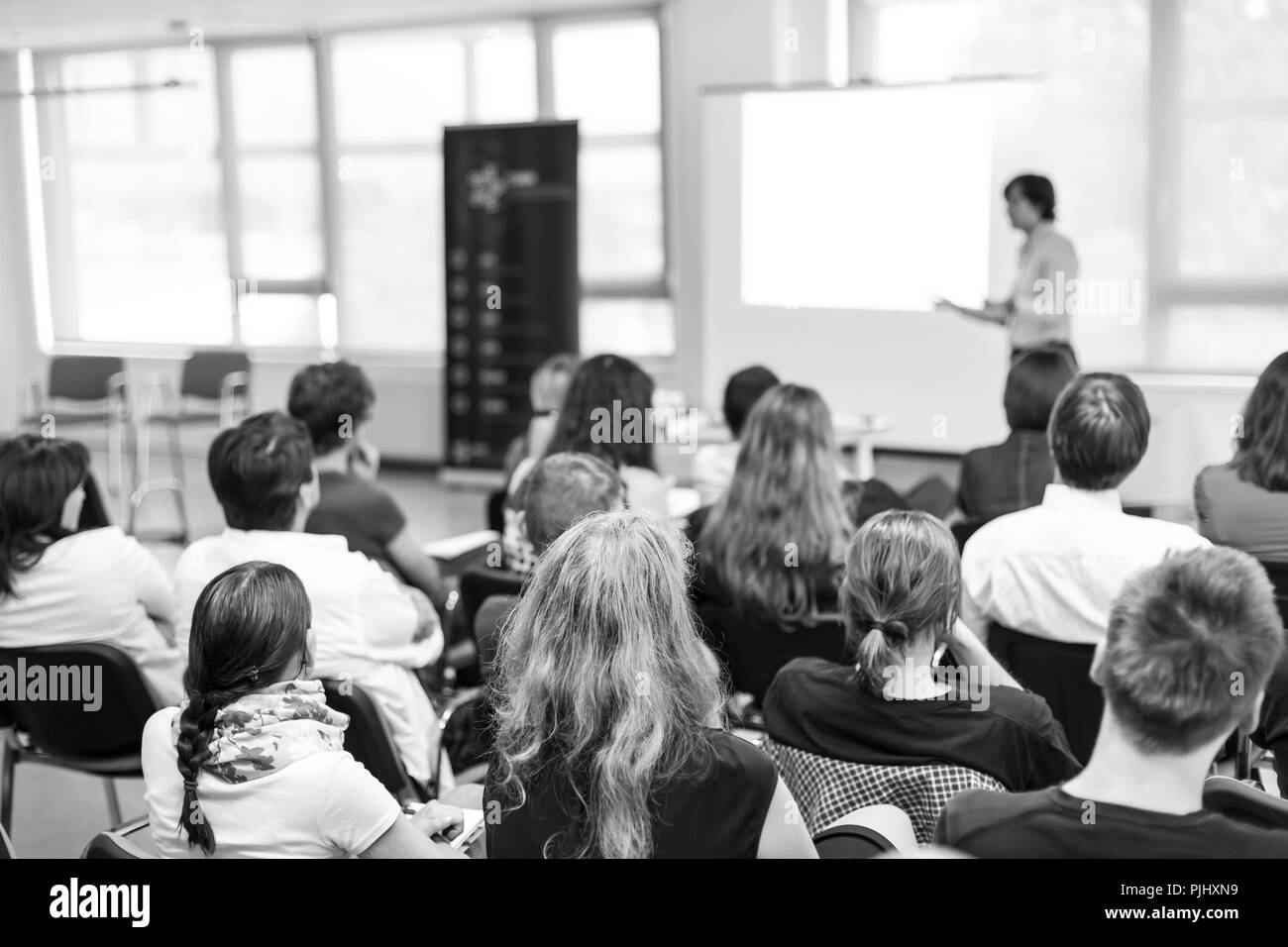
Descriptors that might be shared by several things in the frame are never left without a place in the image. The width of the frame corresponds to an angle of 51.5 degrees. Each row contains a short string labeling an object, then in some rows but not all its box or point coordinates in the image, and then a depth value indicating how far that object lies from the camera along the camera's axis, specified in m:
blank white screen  6.45
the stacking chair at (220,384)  7.93
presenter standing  5.55
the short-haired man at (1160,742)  1.38
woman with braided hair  1.75
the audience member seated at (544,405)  4.32
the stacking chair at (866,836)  1.58
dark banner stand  7.81
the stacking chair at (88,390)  7.83
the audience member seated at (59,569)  2.79
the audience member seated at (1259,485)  2.82
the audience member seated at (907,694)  1.87
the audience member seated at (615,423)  3.46
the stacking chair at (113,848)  1.66
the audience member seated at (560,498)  2.65
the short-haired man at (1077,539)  2.50
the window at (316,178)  8.21
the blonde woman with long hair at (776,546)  2.96
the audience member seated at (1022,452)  3.38
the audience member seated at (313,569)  2.62
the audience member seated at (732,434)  3.79
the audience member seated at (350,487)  3.24
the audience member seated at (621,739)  1.57
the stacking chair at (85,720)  2.70
